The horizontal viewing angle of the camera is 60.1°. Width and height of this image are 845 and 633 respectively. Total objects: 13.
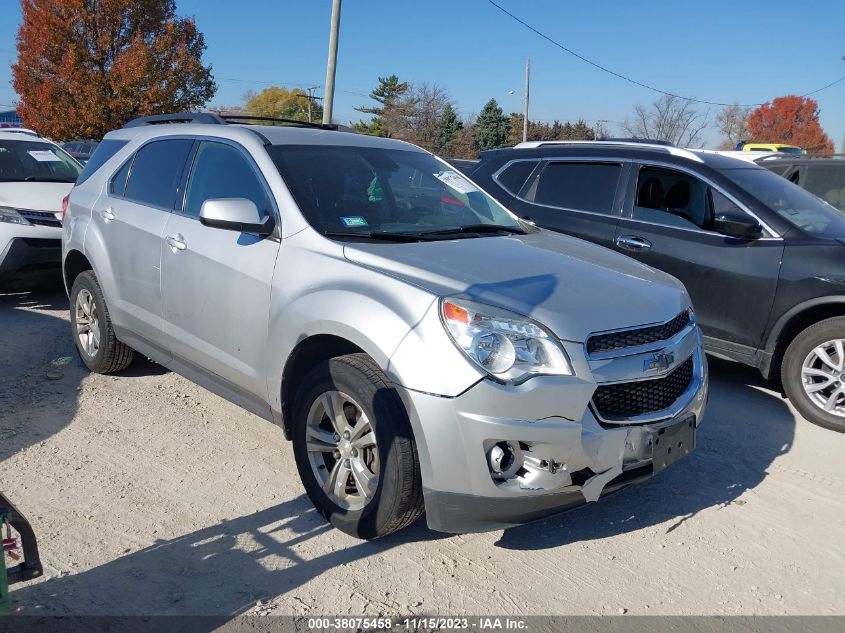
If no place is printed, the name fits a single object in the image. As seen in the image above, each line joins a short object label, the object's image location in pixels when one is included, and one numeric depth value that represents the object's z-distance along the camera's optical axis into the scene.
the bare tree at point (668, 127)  39.69
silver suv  2.85
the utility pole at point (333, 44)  14.40
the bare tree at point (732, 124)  52.88
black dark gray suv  5.02
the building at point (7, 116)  81.38
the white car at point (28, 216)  7.20
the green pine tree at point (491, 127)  51.25
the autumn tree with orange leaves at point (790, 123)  60.44
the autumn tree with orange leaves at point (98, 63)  26.92
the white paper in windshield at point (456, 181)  4.59
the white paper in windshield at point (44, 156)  8.47
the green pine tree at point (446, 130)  47.97
